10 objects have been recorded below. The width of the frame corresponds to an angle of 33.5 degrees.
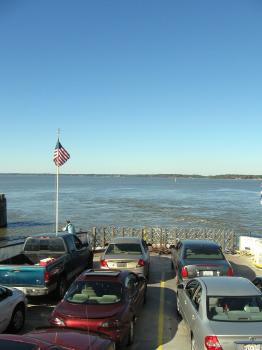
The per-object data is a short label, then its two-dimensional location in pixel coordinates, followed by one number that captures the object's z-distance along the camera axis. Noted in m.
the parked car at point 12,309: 8.41
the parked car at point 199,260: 11.20
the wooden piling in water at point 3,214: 51.59
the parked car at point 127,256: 12.28
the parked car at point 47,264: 10.45
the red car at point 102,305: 7.35
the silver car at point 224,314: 6.14
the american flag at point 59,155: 22.59
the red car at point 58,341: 4.86
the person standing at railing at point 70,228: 20.94
